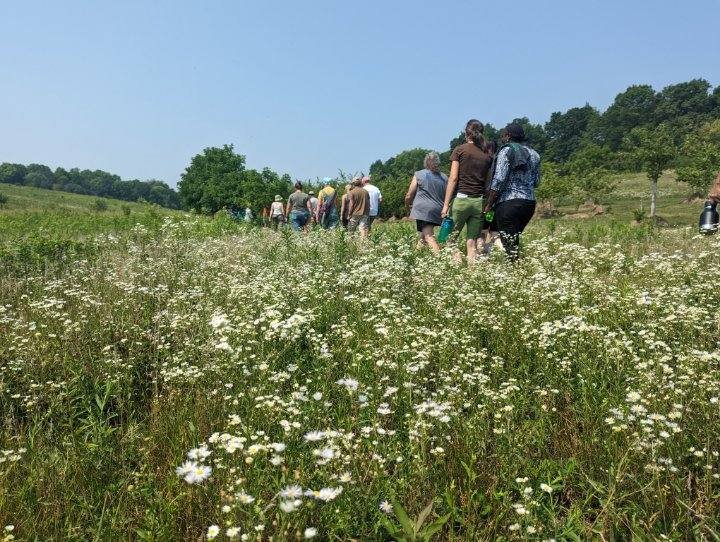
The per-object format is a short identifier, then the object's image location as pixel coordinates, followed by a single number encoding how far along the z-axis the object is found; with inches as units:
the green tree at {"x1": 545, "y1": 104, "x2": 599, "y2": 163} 5770.2
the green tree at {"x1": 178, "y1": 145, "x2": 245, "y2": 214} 2928.2
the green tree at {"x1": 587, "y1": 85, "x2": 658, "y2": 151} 5241.1
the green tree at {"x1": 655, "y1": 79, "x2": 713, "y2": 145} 4854.8
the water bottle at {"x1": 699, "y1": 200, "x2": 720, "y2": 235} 267.7
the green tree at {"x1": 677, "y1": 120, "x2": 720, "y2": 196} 1515.7
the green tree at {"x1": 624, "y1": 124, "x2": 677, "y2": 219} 1536.7
